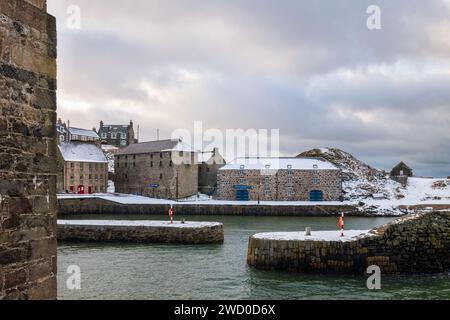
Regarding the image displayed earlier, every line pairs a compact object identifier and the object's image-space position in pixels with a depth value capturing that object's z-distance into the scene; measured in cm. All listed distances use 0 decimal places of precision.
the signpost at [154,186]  6869
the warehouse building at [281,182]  5981
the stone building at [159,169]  6694
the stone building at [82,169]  6544
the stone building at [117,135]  11688
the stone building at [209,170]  7731
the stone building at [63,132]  9789
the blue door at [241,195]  6088
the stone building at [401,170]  8181
